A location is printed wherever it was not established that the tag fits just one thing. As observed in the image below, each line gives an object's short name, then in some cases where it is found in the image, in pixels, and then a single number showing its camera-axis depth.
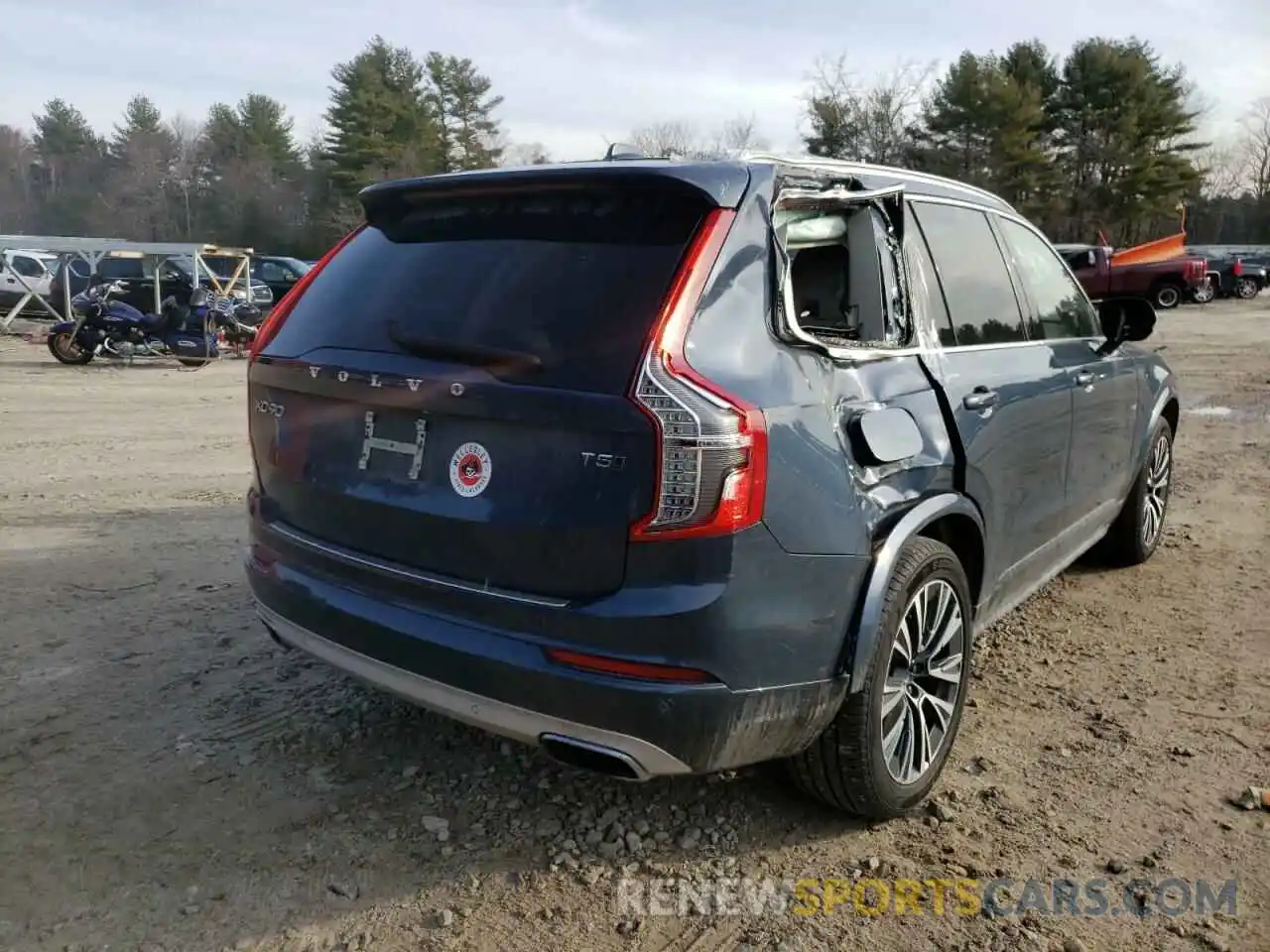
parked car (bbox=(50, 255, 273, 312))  17.05
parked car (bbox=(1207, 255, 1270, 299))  31.95
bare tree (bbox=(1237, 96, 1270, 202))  56.19
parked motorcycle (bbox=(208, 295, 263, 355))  15.55
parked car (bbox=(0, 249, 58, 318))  21.91
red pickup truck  26.52
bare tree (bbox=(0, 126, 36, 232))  70.56
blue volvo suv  2.29
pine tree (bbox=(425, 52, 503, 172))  53.19
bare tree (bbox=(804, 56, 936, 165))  44.97
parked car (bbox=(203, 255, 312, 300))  24.81
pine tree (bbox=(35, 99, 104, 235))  68.06
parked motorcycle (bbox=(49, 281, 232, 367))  14.45
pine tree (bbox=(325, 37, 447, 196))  49.28
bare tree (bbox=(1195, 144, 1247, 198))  52.17
